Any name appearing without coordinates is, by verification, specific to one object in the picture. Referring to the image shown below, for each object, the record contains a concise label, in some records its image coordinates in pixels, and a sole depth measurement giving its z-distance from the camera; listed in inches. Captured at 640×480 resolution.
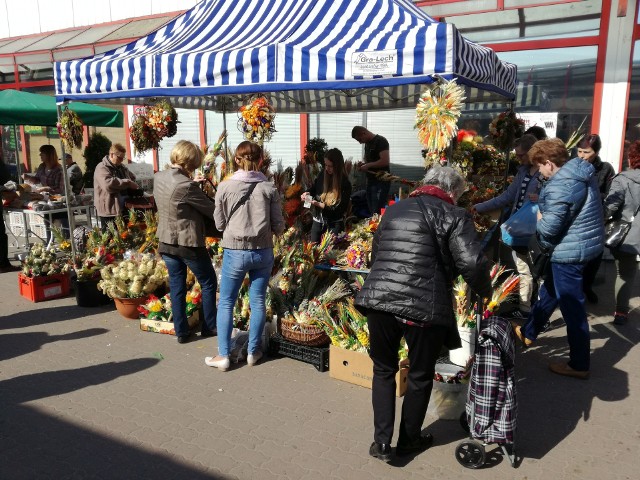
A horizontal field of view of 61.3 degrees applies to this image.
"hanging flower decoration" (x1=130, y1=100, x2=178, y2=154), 243.9
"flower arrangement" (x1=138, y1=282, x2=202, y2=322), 208.8
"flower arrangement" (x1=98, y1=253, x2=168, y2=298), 216.5
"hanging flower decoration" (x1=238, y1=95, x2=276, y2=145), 192.1
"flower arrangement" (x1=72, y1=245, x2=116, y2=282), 233.6
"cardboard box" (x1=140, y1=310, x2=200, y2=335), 204.1
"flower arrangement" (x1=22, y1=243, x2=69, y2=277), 241.9
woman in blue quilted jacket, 148.9
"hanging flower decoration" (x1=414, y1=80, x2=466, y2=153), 153.8
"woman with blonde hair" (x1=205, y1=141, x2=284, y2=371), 161.9
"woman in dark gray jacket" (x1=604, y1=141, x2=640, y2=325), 200.5
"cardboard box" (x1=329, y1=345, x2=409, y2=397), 160.9
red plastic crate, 240.5
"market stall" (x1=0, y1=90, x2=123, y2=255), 309.1
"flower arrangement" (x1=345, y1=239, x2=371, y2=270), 184.4
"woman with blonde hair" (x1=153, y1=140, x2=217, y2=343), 179.6
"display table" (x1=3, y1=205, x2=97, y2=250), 301.1
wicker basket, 176.4
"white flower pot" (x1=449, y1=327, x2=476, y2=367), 153.7
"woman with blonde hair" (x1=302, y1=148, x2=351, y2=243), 233.1
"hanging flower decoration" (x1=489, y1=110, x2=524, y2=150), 263.1
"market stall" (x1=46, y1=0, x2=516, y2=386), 166.7
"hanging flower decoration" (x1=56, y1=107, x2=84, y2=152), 235.0
